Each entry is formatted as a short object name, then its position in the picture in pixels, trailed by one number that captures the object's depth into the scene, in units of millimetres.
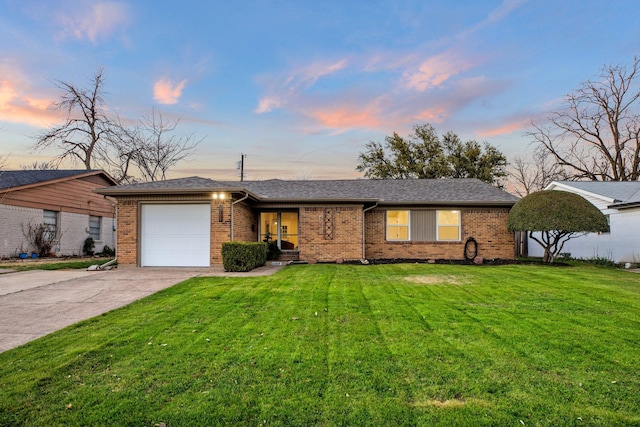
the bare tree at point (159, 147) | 26234
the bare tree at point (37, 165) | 29219
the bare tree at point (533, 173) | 27625
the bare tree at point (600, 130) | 23875
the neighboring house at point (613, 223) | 12984
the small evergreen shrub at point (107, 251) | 19266
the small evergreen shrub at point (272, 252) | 13398
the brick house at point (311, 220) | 11273
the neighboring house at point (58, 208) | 14773
